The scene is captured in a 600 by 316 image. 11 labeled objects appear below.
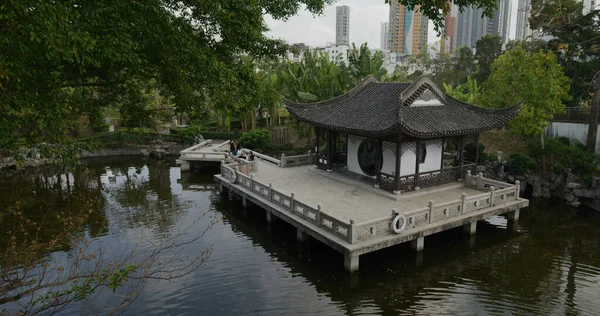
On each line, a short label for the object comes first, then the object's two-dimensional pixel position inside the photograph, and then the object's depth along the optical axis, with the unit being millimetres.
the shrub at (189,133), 34625
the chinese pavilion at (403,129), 16156
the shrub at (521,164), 21375
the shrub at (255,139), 30844
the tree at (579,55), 22375
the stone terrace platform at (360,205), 12391
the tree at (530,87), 21555
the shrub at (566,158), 19698
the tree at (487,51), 40719
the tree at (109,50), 5816
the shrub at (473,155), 23391
